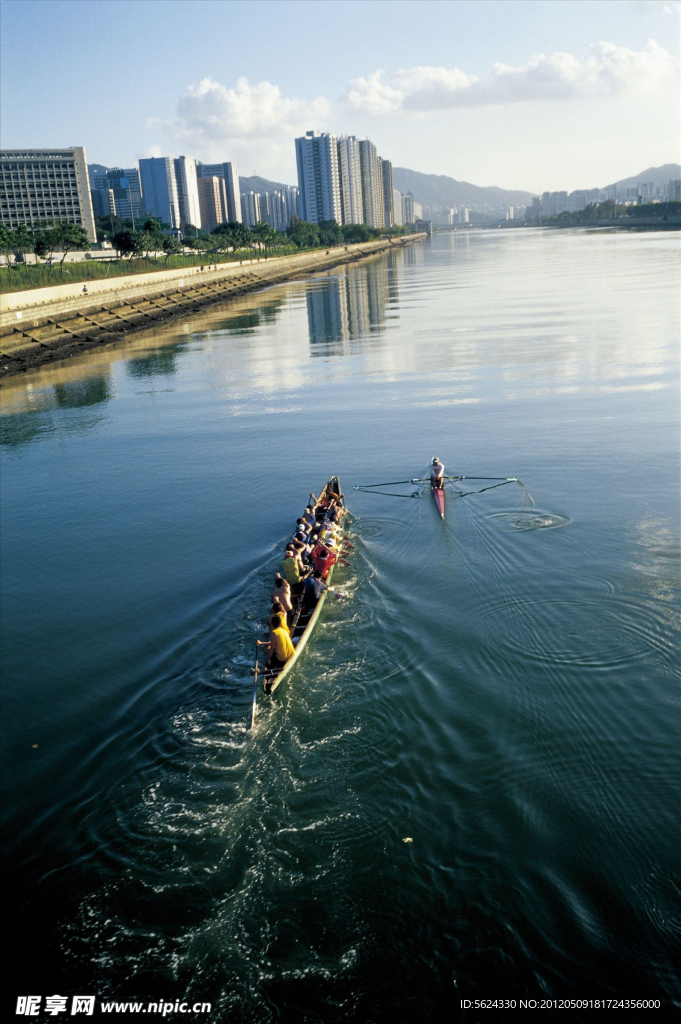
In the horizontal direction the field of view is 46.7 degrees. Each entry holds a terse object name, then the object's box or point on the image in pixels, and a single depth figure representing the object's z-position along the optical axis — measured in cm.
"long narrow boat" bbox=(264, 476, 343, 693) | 1361
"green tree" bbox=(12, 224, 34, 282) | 8075
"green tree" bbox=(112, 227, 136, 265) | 9331
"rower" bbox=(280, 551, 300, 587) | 1705
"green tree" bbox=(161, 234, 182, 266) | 10828
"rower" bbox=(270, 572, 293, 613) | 1563
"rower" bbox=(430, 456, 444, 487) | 2327
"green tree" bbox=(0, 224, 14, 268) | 7750
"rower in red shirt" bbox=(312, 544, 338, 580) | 1777
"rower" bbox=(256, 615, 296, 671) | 1410
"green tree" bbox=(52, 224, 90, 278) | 8369
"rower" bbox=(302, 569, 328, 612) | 1648
